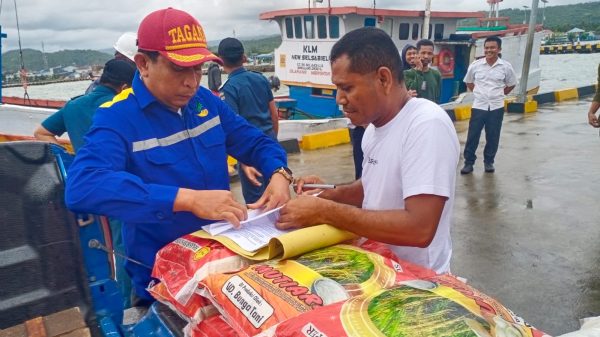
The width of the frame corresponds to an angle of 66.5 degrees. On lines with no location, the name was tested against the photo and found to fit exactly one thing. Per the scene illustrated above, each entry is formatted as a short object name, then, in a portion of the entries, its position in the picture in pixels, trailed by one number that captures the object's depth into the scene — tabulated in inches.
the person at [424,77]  230.4
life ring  555.8
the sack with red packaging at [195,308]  50.9
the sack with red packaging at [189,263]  51.2
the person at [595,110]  165.9
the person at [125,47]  134.4
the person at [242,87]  165.6
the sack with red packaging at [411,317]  36.6
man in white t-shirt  54.8
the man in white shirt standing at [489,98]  246.2
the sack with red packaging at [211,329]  48.9
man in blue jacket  53.7
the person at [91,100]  128.3
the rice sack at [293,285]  43.3
